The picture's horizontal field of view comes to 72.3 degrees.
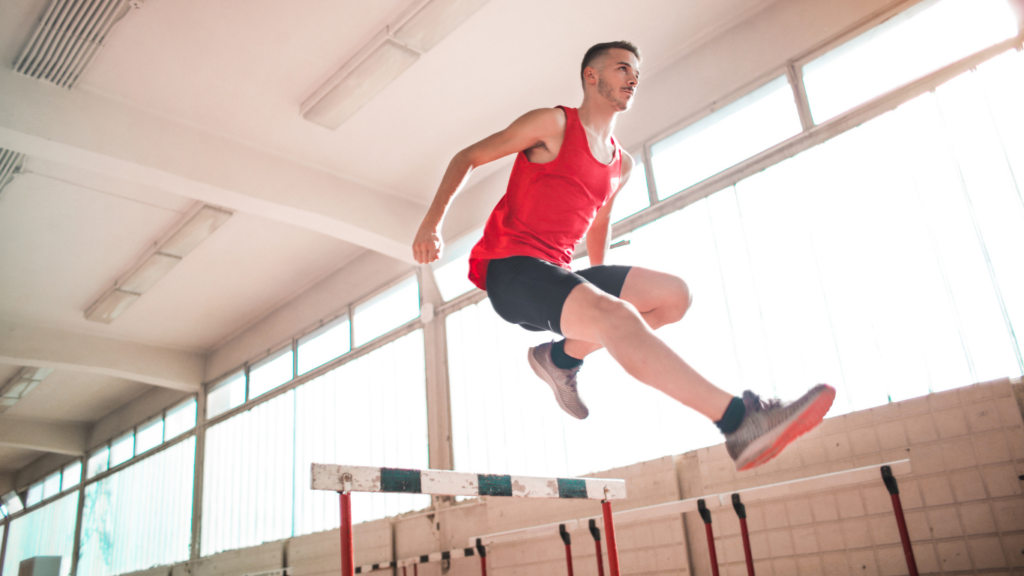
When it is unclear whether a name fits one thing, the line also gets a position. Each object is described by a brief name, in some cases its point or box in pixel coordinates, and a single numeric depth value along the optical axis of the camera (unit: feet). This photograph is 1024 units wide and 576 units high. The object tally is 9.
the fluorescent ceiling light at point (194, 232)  22.45
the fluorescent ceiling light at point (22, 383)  32.91
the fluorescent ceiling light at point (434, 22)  14.76
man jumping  6.24
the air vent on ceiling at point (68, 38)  14.66
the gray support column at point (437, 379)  21.76
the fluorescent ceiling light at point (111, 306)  26.78
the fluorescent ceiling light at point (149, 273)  24.47
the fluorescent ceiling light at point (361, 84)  16.02
